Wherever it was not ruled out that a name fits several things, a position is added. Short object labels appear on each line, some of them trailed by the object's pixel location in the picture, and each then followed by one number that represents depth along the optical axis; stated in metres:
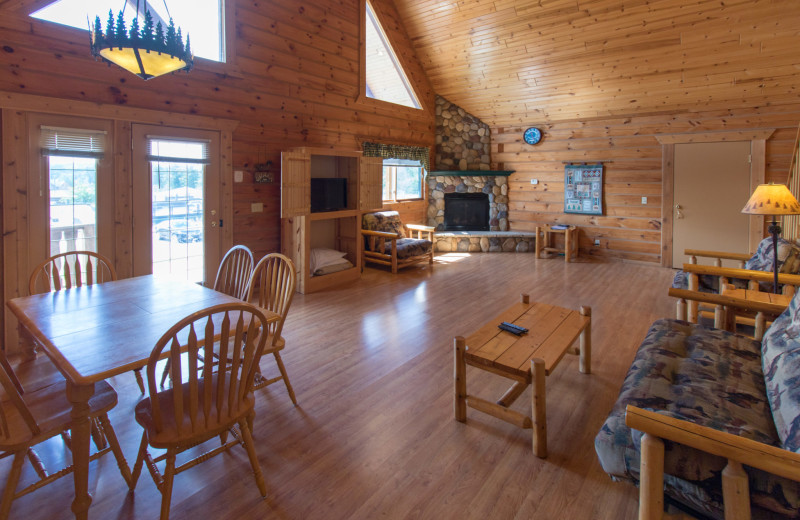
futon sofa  1.44
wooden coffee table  2.23
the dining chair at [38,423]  1.63
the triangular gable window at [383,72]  7.14
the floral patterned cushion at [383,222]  6.87
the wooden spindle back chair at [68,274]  2.67
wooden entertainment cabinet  5.16
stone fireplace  8.61
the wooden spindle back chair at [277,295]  2.51
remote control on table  2.72
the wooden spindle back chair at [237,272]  3.05
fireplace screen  8.73
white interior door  6.35
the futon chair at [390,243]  6.55
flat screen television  5.66
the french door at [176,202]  4.23
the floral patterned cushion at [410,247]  6.61
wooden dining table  1.66
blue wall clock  8.09
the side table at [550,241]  7.45
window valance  6.94
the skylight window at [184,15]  3.70
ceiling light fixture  2.20
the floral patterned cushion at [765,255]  3.66
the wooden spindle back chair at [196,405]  1.65
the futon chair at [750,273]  3.43
